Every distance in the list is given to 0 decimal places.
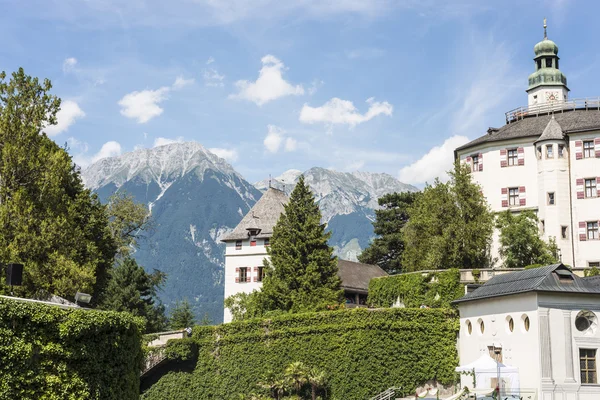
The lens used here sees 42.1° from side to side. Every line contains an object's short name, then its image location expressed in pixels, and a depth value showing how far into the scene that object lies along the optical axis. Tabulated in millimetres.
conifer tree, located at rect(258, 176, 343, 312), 51094
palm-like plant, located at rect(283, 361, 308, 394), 43875
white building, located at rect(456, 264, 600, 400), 37031
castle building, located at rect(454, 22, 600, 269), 52531
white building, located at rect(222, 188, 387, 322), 64312
